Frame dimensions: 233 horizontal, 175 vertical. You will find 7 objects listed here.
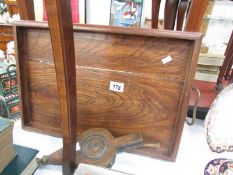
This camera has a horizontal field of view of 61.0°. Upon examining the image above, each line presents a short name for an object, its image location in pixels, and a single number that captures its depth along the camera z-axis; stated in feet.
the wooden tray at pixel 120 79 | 1.53
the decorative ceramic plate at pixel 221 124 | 1.75
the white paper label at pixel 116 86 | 1.72
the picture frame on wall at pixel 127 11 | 4.05
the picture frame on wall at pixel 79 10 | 4.40
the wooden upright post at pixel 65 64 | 0.97
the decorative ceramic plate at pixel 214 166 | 1.64
